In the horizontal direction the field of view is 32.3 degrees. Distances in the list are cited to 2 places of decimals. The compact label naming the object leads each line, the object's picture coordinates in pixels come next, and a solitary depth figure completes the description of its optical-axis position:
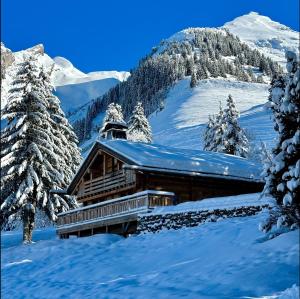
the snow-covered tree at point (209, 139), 53.78
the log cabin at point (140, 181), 26.71
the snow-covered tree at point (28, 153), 31.89
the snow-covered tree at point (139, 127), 67.38
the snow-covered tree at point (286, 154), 13.84
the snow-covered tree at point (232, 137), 50.75
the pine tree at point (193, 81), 147.00
